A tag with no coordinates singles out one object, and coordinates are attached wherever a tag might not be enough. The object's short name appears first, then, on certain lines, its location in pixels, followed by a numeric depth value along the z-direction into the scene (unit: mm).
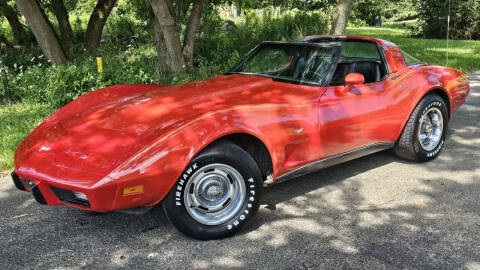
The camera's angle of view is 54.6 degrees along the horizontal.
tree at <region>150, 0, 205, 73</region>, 8367
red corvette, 3057
